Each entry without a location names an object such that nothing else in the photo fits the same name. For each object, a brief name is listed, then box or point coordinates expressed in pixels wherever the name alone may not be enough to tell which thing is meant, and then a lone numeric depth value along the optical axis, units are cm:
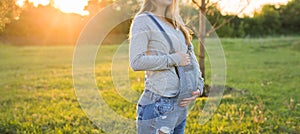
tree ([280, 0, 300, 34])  3253
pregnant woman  183
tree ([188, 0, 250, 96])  570
